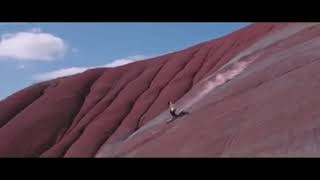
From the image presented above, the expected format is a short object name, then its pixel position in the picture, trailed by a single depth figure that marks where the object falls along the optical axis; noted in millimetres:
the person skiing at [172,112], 16091
